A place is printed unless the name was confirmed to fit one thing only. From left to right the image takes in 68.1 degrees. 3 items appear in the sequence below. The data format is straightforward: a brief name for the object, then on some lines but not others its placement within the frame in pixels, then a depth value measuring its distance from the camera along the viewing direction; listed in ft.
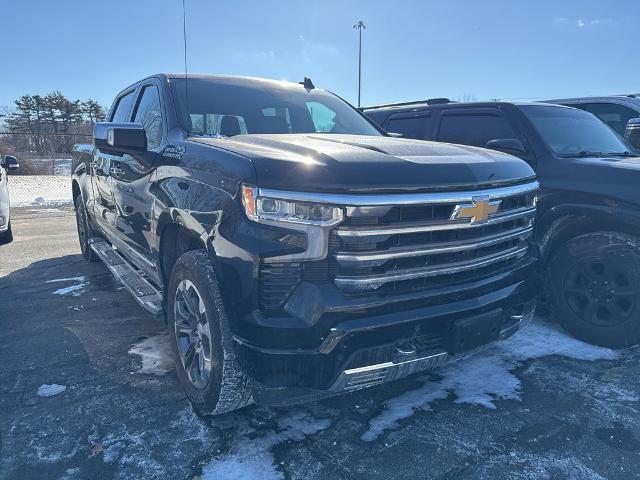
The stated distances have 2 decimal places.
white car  22.41
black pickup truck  6.72
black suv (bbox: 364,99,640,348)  11.39
